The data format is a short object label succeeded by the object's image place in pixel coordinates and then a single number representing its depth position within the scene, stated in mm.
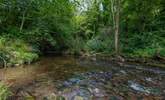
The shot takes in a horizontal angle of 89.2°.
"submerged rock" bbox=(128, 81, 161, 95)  2749
